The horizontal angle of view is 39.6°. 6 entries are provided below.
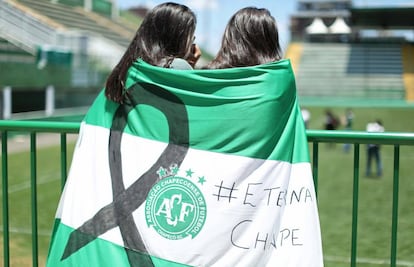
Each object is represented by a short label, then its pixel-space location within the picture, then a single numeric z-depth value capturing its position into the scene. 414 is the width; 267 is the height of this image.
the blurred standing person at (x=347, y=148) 17.73
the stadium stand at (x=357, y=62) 37.12
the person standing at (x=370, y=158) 12.79
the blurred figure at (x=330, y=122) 17.55
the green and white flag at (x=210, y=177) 2.18
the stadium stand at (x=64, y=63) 14.59
